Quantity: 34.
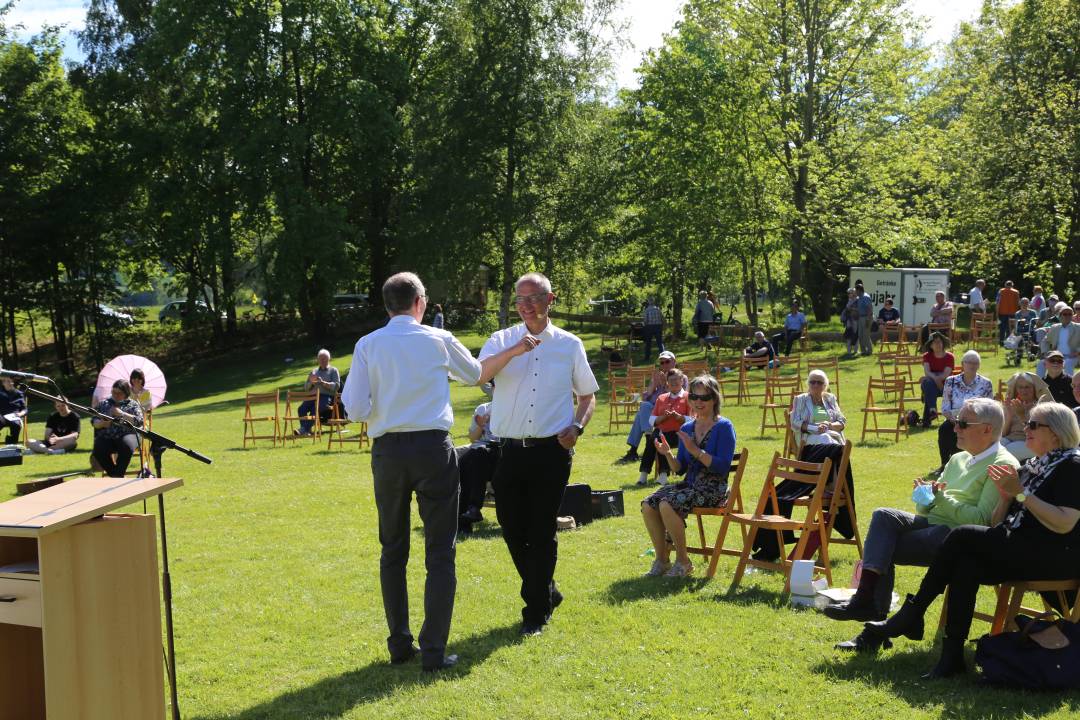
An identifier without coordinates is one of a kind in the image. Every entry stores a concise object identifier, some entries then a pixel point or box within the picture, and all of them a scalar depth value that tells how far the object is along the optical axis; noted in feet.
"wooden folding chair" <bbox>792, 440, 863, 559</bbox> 24.17
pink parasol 44.80
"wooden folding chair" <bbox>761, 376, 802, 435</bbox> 53.01
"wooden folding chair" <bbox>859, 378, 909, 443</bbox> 48.29
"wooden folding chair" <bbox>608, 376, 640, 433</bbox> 57.41
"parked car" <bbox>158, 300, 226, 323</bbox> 120.67
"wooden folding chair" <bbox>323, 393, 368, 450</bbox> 54.90
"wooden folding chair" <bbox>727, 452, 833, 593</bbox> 22.81
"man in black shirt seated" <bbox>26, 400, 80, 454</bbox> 54.39
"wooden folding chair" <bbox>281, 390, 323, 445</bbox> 57.31
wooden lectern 11.46
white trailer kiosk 101.24
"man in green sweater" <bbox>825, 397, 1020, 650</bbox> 19.07
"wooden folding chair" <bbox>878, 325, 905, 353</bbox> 86.07
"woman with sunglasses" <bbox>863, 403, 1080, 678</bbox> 16.85
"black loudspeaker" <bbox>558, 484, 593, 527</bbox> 31.35
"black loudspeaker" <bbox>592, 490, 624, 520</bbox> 32.19
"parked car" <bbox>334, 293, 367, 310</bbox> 153.07
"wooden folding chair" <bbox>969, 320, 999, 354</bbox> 83.97
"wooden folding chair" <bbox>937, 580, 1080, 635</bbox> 17.19
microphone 13.25
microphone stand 13.48
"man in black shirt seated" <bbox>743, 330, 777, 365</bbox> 74.06
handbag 16.07
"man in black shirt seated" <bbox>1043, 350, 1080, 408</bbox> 40.22
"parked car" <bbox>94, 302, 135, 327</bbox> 122.62
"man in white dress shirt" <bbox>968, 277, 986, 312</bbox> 91.33
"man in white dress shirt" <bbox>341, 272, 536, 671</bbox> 17.19
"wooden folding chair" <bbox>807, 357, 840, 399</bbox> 58.52
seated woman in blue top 24.38
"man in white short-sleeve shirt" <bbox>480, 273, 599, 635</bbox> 19.08
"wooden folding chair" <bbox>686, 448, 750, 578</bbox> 23.65
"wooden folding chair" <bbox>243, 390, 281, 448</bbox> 56.90
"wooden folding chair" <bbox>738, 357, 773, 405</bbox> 64.28
